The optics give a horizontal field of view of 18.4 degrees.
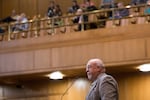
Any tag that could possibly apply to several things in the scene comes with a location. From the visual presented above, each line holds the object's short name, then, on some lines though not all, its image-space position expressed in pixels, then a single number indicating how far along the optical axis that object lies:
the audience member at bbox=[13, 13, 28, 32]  11.07
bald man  4.15
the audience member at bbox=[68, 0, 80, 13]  11.71
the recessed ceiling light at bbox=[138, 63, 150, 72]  9.82
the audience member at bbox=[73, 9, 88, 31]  10.10
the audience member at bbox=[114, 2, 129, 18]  9.91
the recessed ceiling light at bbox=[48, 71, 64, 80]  10.71
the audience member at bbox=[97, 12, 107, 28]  9.97
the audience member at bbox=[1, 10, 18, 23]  12.21
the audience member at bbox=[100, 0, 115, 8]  10.58
